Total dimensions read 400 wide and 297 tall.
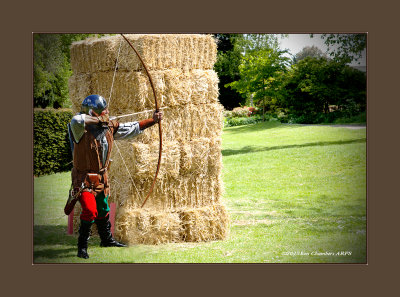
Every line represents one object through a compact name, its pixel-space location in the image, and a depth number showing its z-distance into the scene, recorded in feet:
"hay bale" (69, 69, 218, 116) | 41.55
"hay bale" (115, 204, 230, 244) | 42.27
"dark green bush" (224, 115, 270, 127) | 72.38
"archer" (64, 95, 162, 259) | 38.75
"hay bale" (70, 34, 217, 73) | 41.34
